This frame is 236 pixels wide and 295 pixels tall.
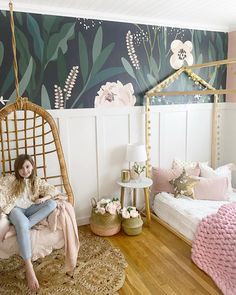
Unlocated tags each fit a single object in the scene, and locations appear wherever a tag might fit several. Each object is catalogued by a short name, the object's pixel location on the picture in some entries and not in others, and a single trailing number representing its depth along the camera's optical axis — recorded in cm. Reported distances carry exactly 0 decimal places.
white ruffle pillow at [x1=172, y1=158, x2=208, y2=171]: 346
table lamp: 316
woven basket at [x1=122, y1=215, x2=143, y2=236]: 298
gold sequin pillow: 315
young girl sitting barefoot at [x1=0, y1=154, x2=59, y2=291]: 210
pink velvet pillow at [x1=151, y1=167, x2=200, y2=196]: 332
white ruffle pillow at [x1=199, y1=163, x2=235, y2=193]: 335
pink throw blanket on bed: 216
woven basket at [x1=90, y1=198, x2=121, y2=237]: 296
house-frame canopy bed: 225
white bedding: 273
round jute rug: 219
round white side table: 311
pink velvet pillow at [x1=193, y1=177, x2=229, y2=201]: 311
